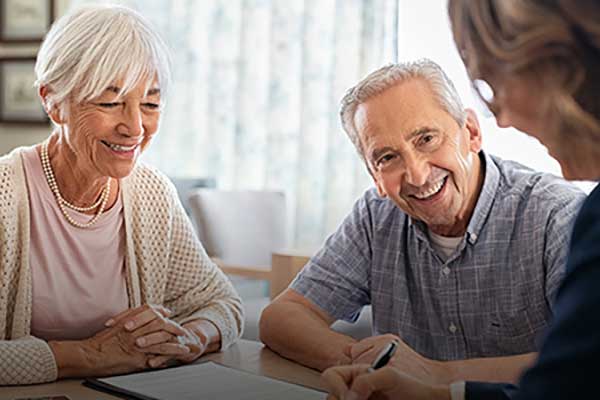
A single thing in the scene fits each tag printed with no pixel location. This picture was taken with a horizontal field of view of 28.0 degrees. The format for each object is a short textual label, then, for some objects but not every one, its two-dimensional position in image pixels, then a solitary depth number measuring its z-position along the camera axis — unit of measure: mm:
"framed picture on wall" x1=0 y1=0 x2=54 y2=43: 5117
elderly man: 1571
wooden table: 1380
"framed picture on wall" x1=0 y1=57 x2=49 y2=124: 5113
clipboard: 1361
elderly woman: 1635
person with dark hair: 800
